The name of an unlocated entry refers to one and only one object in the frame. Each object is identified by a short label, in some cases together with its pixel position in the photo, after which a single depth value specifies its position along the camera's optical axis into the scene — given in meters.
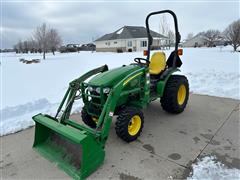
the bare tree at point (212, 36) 50.74
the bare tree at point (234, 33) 24.96
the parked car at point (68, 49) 43.27
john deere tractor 2.35
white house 32.06
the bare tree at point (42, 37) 24.88
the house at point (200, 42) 52.03
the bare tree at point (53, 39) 25.87
